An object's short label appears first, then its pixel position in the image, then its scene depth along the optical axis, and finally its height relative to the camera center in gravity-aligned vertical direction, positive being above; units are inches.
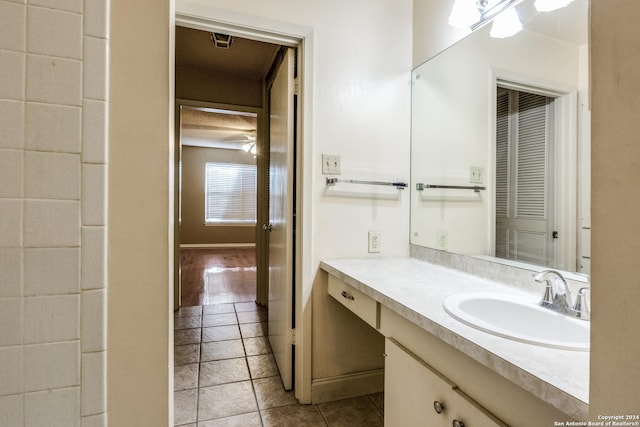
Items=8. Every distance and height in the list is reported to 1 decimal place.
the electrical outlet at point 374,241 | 71.9 -6.6
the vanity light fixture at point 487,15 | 53.3 +36.8
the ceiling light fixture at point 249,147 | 258.3 +55.7
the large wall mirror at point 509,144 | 44.6 +12.5
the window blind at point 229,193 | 298.0 +18.6
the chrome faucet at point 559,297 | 38.1 -10.7
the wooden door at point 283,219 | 69.5 -1.7
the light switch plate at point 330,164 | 67.4 +10.5
